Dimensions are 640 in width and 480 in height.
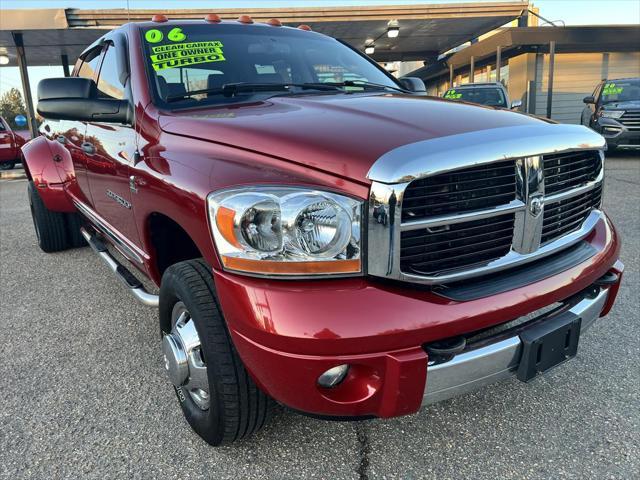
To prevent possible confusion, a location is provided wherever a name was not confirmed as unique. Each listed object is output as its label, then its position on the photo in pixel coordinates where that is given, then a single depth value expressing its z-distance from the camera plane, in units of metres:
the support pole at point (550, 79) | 16.05
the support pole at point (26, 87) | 14.40
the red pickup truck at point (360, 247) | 1.51
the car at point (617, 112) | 10.44
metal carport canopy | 12.72
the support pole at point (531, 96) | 18.41
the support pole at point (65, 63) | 17.89
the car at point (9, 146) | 11.55
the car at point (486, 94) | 11.61
